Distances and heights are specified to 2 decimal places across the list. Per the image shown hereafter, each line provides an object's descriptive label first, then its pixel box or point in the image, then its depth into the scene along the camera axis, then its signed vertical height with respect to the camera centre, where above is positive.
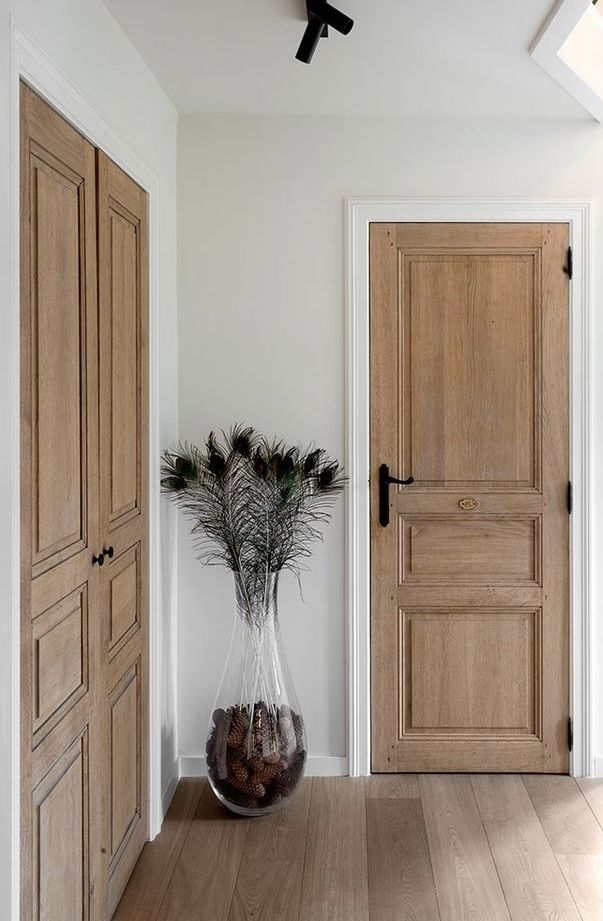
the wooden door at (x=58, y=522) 1.82 -0.15
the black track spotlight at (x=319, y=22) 2.31 +1.16
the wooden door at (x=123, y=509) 2.42 -0.16
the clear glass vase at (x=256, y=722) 3.01 -0.92
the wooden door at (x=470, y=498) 3.37 -0.17
